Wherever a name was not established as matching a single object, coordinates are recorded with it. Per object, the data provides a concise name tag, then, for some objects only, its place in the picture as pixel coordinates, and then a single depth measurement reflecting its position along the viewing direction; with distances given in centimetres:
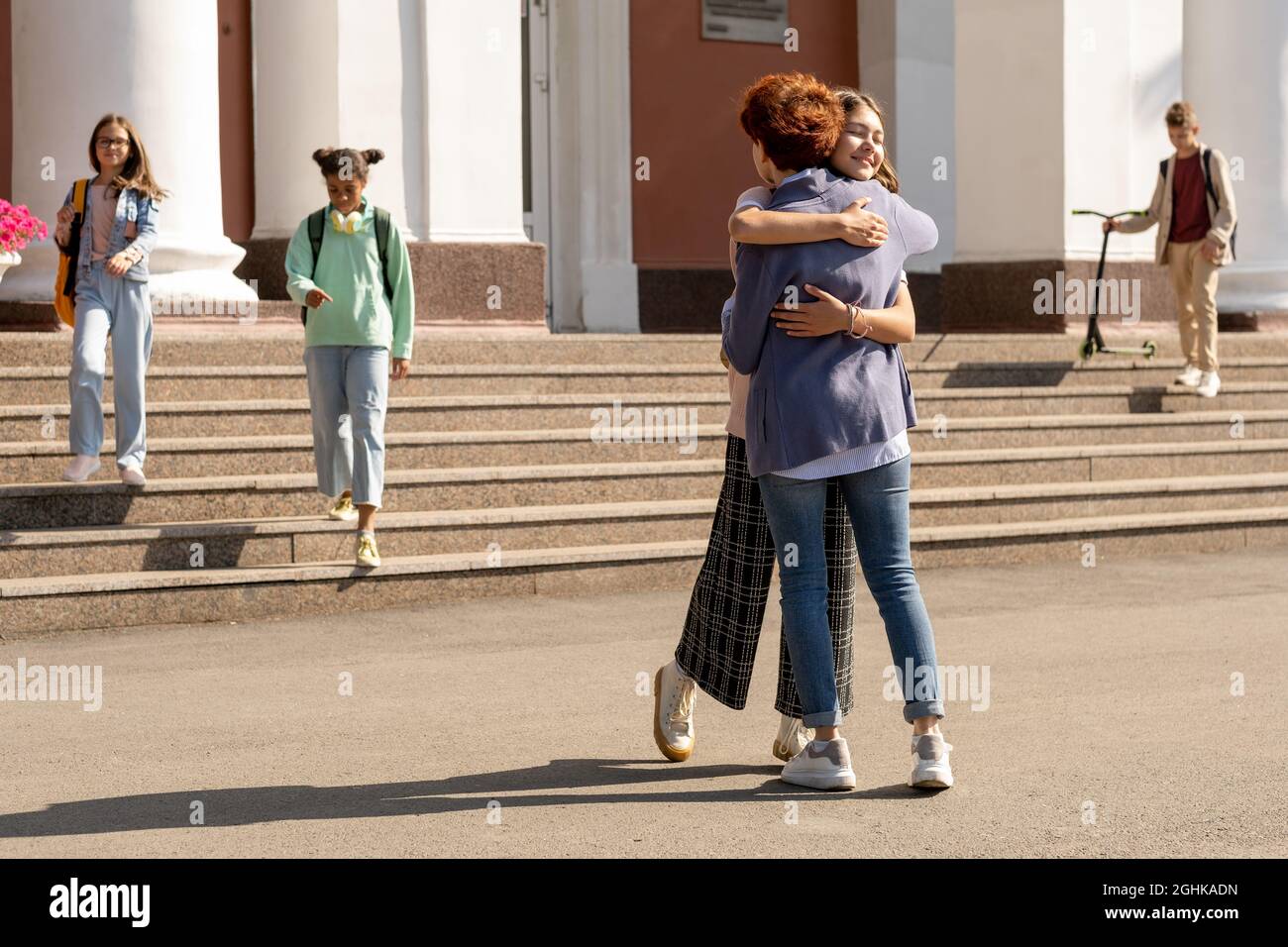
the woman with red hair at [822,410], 495
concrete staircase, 834
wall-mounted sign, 1652
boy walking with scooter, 1252
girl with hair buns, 859
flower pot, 954
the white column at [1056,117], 1529
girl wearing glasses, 866
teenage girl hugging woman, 509
